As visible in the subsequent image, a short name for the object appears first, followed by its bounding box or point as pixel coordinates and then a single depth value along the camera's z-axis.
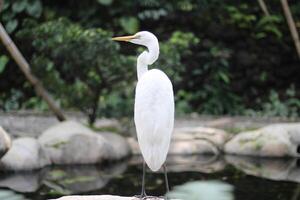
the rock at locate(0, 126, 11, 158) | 11.64
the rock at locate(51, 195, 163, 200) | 6.61
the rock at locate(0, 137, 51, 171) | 13.19
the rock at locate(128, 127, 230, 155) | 16.09
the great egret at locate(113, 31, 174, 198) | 6.43
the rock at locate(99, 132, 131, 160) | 14.97
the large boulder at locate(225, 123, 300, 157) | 15.56
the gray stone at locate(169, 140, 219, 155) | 16.05
